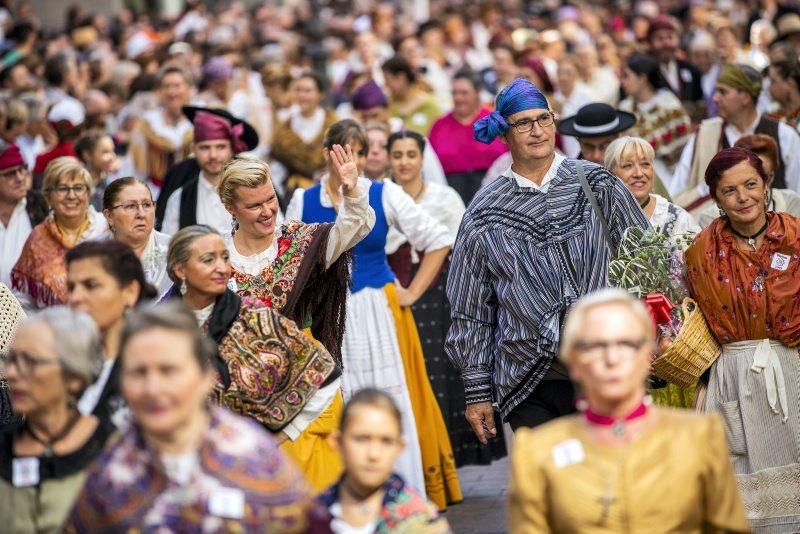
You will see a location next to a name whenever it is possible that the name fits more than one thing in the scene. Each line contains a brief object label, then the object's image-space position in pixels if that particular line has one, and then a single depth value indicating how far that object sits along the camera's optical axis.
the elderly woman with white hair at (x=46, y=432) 10.52
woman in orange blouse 14.63
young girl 10.26
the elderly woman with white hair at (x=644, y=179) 16.66
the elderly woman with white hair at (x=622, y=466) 9.70
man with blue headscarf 13.81
